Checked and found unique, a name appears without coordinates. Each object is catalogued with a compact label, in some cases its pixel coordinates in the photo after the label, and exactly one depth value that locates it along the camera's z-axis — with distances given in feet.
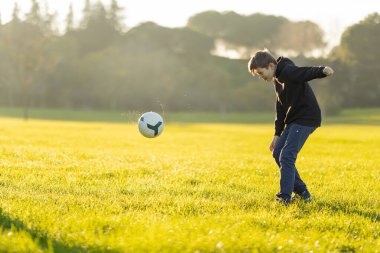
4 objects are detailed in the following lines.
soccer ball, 32.55
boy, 23.21
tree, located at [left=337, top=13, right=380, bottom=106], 285.02
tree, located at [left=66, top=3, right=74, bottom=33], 348.18
